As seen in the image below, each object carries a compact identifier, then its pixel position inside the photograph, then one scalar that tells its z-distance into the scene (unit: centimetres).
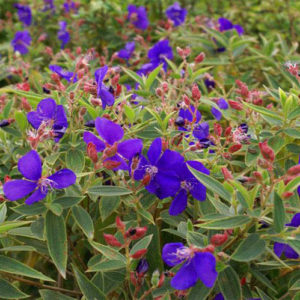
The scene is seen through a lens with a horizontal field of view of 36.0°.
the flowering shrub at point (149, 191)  98
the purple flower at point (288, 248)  104
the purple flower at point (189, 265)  92
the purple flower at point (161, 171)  112
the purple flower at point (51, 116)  123
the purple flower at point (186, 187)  110
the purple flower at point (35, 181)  100
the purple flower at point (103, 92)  125
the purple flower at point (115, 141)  109
